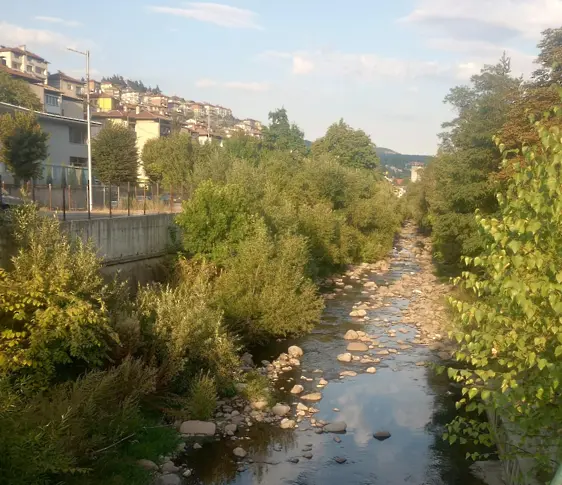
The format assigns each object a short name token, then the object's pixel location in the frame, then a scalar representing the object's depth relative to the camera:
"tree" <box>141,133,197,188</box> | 46.12
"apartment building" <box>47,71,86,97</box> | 81.50
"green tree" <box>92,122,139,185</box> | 41.56
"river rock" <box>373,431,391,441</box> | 13.81
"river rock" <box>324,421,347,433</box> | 14.09
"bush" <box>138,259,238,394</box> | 14.62
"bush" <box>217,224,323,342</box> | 19.95
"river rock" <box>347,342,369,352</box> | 20.73
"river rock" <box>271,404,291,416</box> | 14.88
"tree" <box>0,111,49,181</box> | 31.33
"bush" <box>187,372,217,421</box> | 14.06
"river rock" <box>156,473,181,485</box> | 11.23
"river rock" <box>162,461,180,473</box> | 11.73
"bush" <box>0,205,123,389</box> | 10.76
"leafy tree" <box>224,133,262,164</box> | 50.44
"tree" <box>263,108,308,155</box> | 72.25
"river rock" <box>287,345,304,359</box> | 19.41
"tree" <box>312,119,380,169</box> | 78.01
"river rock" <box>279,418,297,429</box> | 14.15
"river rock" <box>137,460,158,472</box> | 11.09
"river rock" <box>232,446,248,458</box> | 12.63
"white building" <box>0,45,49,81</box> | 82.06
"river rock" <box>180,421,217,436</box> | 13.43
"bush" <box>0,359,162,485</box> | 7.70
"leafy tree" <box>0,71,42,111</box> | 45.44
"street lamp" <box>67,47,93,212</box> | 28.64
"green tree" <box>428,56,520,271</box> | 23.72
